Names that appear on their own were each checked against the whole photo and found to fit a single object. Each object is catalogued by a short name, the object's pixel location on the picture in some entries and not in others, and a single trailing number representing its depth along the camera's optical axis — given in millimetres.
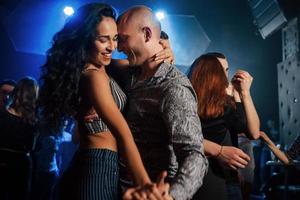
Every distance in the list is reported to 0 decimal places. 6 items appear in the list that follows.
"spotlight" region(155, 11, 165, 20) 8984
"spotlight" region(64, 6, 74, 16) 8492
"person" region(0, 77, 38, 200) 3785
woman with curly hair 1798
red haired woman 2230
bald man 1589
